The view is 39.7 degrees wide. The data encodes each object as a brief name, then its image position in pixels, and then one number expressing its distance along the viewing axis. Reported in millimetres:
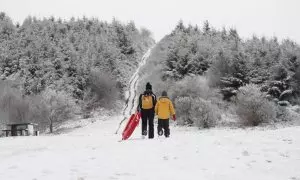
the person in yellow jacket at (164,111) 14789
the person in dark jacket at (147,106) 14883
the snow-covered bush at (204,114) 32438
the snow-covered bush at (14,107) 43469
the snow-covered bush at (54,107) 42406
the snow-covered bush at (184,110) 35938
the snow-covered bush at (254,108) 31672
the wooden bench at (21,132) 30484
